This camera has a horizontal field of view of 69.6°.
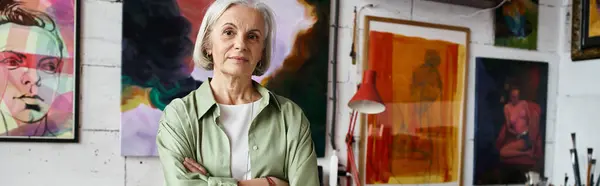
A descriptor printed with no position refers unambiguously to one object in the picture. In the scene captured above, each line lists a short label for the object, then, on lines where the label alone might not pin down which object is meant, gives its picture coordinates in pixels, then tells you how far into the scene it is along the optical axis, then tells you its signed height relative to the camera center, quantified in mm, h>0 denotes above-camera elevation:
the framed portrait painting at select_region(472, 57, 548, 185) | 1956 -139
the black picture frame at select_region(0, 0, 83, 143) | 1400 +7
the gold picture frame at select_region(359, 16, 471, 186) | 1754 +121
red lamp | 1433 -58
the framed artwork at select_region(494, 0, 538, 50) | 1965 +300
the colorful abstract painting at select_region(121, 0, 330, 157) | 1465 +78
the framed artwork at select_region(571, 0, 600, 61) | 1872 +271
